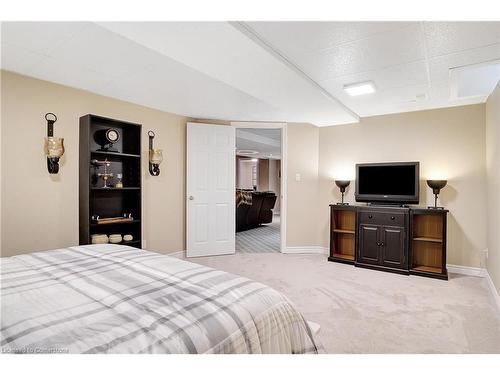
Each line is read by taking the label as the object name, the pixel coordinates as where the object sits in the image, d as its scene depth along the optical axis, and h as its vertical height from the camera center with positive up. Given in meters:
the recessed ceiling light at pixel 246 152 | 9.73 +1.19
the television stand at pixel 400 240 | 3.61 -0.69
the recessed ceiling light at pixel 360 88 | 2.95 +1.05
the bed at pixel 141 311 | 0.85 -0.44
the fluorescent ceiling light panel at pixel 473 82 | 2.84 +1.14
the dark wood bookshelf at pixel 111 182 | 3.14 +0.05
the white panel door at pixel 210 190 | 4.45 -0.07
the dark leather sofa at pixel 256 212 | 6.91 -0.66
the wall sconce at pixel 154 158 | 3.89 +0.37
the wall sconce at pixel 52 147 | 2.92 +0.39
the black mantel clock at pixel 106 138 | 3.37 +0.57
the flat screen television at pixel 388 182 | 3.85 +0.05
